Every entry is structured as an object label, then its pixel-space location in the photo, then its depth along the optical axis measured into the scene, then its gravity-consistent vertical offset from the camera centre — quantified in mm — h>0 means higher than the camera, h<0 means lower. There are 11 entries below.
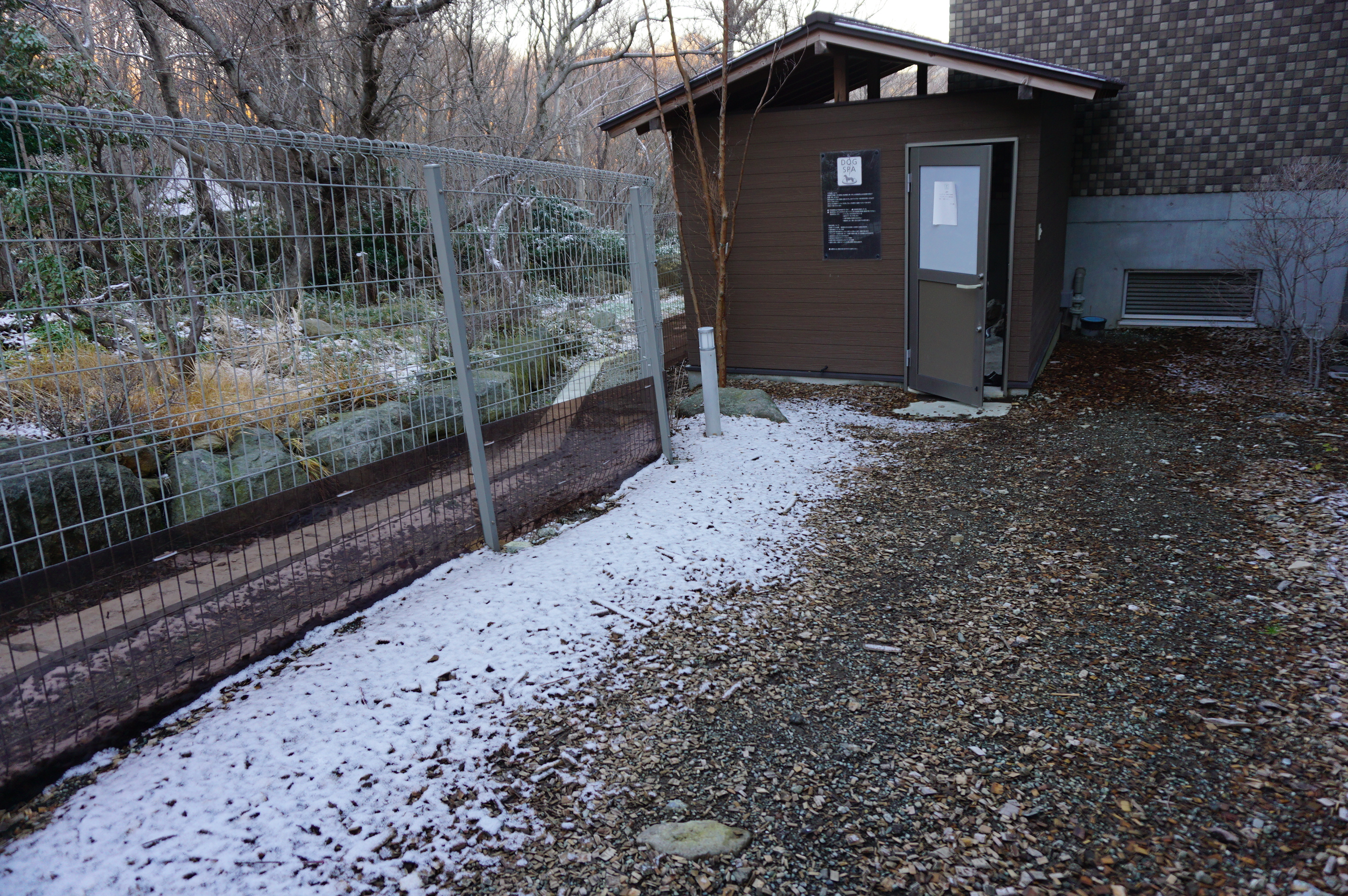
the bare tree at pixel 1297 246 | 7004 -77
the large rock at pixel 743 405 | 6648 -1121
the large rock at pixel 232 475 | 2844 -653
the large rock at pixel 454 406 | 3713 -577
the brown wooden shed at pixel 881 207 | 6570 +459
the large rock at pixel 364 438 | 3273 -617
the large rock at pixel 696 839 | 2188 -1525
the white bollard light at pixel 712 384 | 5965 -849
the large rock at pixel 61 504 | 2393 -677
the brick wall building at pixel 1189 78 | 8414 +1693
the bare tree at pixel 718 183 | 6848 +780
